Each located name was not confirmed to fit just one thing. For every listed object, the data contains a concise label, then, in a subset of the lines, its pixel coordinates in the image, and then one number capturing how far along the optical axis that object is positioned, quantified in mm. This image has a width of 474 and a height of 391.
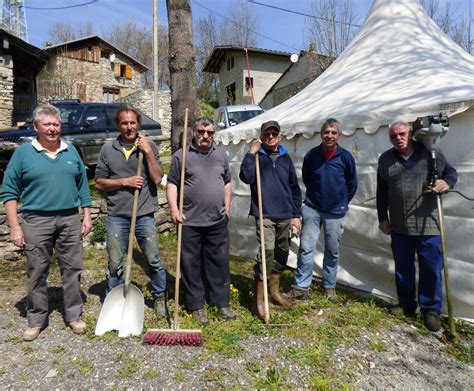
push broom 3051
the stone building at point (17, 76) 14742
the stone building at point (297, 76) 15990
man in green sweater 3057
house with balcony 25031
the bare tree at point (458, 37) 13875
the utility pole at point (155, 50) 17281
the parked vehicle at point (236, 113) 11180
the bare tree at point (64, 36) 34781
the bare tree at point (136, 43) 40156
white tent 3627
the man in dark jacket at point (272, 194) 3645
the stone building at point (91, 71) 22781
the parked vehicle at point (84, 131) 6804
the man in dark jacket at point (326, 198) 3750
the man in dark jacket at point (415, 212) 3379
